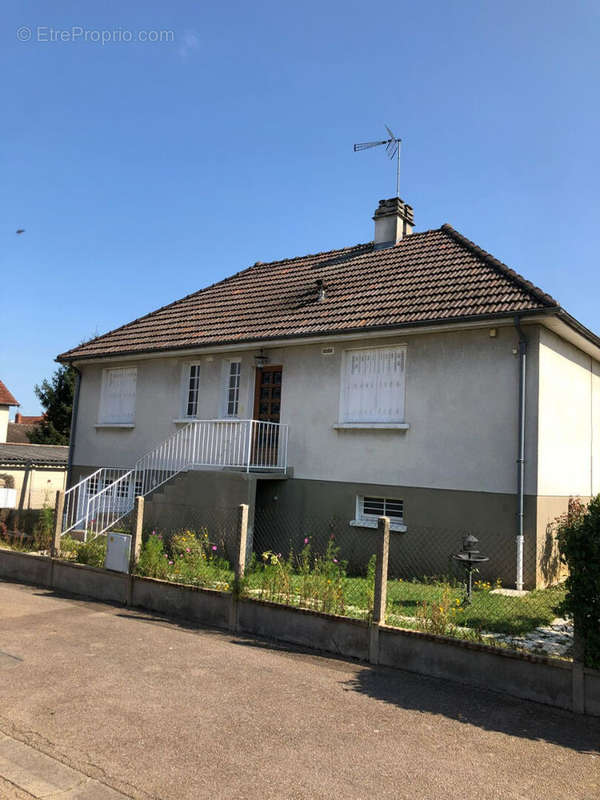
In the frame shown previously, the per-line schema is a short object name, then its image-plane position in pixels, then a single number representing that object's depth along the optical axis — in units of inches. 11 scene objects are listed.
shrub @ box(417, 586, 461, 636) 277.4
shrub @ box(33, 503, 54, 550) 481.4
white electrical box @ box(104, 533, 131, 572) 392.2
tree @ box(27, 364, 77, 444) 1454.2
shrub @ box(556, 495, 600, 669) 229.5
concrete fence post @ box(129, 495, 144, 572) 386.0
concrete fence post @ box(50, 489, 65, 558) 425.1
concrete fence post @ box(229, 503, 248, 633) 333.4
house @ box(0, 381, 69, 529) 955.3
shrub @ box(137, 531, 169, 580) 381.7
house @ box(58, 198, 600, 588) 442.6
